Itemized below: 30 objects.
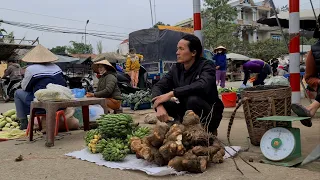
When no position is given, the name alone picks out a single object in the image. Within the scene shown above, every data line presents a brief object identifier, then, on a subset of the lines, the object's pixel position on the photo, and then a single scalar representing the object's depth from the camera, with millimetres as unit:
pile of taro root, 2826
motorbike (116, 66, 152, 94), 9930
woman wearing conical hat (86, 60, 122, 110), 5871
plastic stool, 5083
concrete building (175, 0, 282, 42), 43156
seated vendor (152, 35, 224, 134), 3477
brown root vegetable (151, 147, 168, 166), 2976
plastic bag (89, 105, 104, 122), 5727
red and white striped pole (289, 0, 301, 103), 4520
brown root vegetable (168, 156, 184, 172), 2822
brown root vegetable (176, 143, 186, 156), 2826
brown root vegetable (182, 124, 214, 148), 2945
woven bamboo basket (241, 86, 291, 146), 3451
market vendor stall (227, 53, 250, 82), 27989
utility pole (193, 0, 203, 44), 5465
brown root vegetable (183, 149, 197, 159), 2807
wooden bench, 4172
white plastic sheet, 2822
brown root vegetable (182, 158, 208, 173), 2793
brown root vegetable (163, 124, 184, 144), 2886
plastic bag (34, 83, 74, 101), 4371
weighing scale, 2881
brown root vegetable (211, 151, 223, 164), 3037
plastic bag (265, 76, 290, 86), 4352
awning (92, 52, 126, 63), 15688
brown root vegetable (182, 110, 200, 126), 3055
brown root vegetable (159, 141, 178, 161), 2824
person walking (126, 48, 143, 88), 11867
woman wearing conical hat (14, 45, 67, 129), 5012
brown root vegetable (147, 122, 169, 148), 2990
